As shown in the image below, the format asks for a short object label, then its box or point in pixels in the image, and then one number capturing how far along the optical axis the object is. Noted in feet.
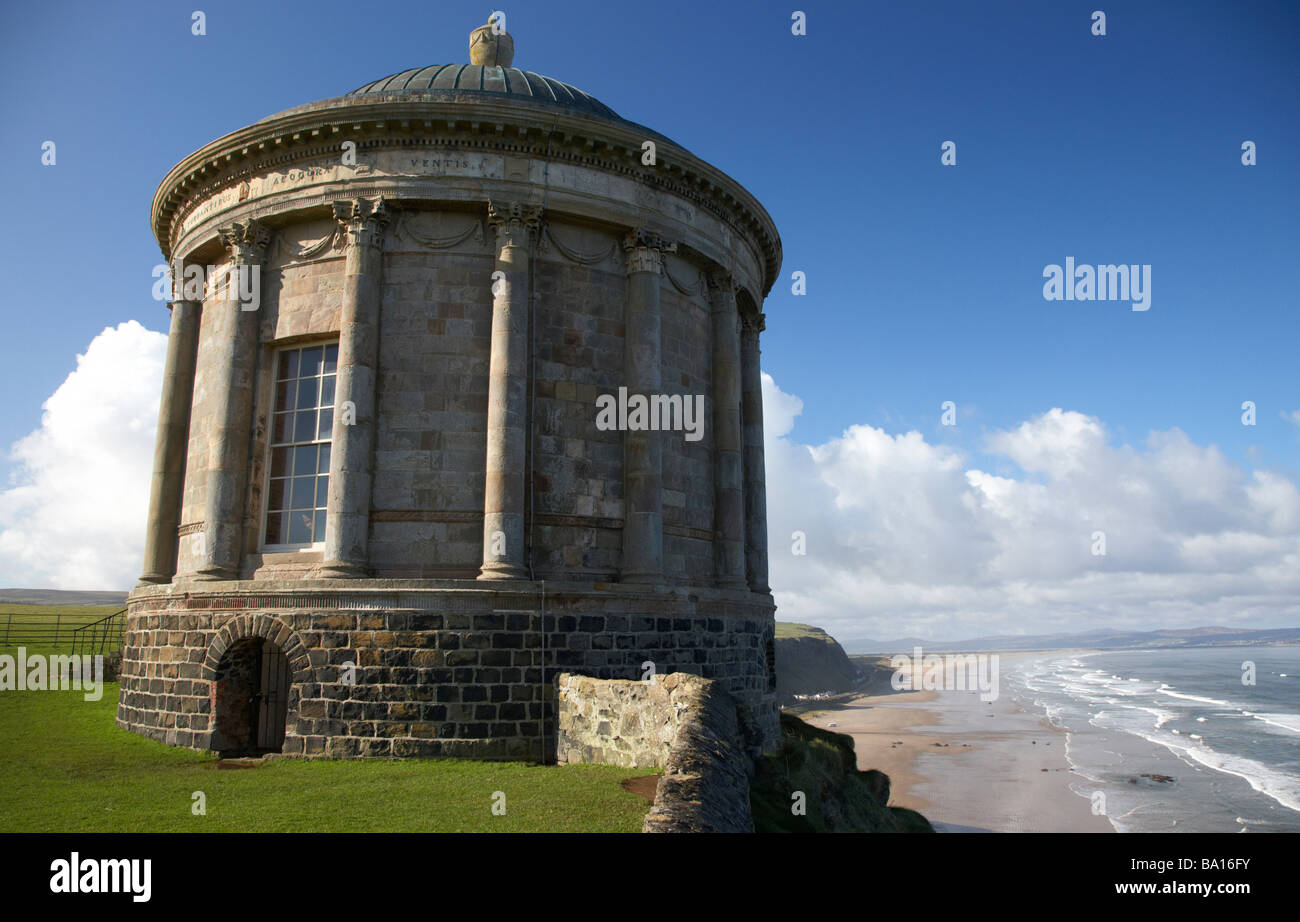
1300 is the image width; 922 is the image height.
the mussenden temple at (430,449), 47.65
